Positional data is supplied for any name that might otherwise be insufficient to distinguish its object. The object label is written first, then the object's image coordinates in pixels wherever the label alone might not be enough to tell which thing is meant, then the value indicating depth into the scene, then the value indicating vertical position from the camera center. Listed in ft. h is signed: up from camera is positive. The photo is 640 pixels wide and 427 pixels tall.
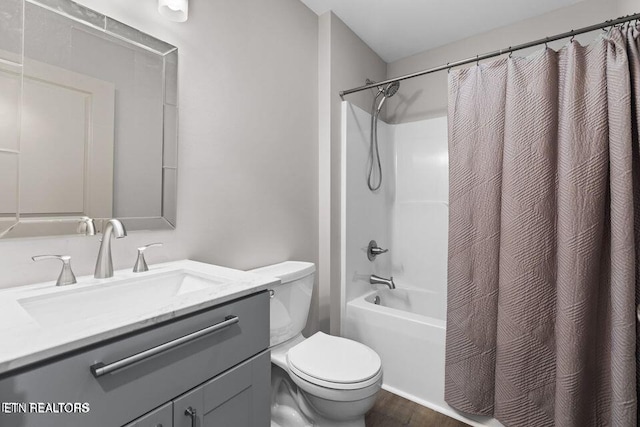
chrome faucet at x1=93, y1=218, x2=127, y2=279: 3.30 -0.53
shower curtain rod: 4.25 +2.73
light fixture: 3.96 +2.65
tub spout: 7.69 -1.70
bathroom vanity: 1.81 -1.02
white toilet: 4.23 -2.26
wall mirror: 2.99 +0.99
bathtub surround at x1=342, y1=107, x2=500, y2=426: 6.05 -0.99
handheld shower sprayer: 7.91 +1.88
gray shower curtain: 4.16 -0.30
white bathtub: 5.81 -2.73
